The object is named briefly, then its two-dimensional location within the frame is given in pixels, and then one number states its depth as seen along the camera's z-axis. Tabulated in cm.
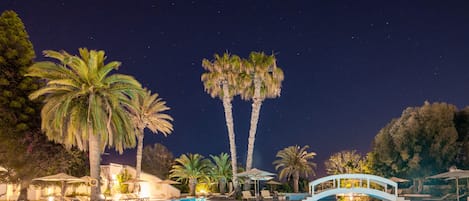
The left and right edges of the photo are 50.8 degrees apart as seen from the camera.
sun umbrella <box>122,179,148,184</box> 4172
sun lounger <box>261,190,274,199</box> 3628
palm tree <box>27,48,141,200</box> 2805
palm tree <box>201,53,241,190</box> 3916
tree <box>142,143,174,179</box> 5766
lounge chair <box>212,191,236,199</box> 3956
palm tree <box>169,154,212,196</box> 5019
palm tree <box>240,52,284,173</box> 3888
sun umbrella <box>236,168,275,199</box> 3441
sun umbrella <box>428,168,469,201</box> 2764
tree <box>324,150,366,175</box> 5506
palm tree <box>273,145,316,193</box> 5762
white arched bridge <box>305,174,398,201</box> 2587
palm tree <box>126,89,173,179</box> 4356
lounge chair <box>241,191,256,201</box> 3534
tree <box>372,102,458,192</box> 3809
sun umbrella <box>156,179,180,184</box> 4222
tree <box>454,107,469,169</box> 3800
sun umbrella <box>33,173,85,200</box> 2847
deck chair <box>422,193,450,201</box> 3261
